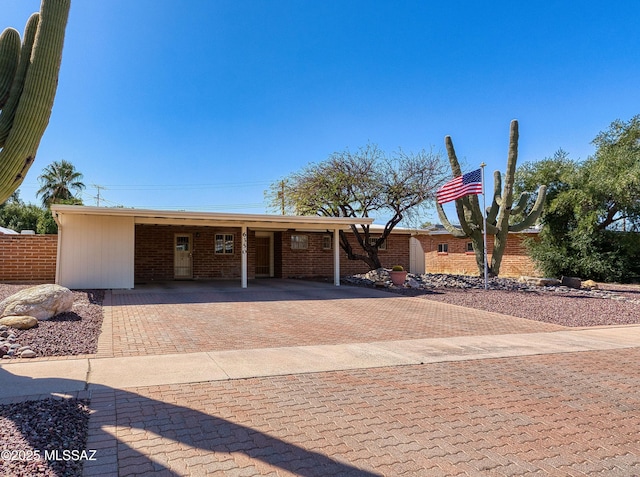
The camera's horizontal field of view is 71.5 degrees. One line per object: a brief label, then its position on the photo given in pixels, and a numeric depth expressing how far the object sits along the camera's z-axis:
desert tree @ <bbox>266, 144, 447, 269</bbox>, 19.67
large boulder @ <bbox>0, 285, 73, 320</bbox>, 8.23
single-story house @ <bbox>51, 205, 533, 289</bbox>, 14.54
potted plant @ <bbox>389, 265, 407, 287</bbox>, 17.80
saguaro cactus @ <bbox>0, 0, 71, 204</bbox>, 5.05
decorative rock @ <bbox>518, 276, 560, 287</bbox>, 18.88
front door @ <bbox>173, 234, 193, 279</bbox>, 19.61
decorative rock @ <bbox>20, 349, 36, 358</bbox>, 6.03
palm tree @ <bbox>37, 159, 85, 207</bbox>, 41.16
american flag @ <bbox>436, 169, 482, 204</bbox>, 15.70
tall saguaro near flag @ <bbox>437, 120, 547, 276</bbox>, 17.77
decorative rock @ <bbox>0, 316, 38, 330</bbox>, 7.53
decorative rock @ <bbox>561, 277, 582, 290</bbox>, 18.80
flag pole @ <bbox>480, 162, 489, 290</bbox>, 16.17
